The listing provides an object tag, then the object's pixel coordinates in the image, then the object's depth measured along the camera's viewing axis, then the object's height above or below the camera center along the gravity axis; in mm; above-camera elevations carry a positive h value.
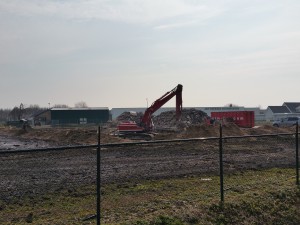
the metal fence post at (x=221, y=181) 8852 -1372
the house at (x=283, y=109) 116994 +3174
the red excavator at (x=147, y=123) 38281 -224
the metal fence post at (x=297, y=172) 10955 -1463
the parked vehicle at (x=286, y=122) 58356 -364
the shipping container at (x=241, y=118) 47719 +249
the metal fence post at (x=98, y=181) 6717 -1030
